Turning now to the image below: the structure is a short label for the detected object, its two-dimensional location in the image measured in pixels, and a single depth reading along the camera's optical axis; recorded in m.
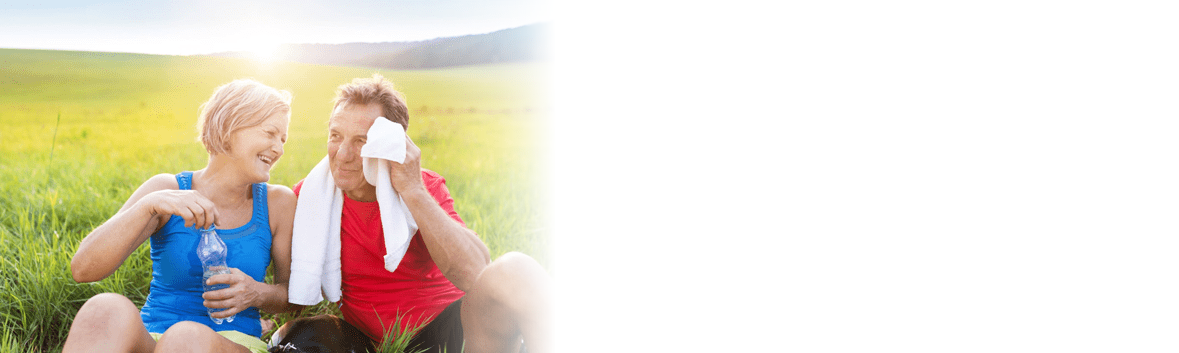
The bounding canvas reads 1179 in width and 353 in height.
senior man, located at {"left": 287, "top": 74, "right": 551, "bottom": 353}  1.75
